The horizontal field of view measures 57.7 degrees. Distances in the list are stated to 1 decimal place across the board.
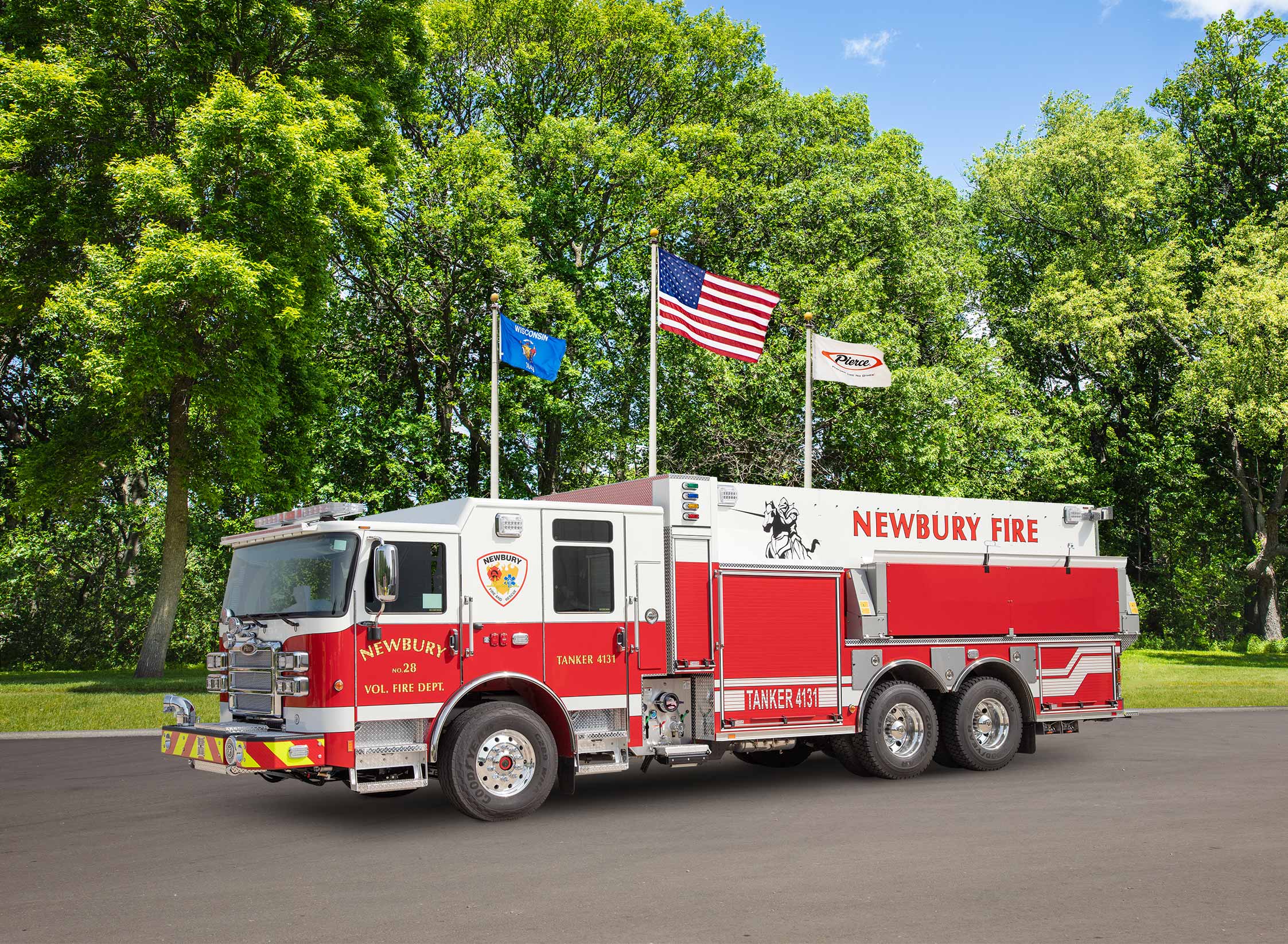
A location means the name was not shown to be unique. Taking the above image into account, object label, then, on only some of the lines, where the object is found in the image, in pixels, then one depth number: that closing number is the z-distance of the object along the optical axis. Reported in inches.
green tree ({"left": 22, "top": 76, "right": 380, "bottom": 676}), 936.9
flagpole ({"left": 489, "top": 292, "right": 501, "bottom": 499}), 801.6
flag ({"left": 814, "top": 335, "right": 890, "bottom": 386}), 840.9
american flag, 797.2
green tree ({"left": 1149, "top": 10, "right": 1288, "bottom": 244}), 1723.7
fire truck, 396.5
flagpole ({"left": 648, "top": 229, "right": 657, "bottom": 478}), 699.4
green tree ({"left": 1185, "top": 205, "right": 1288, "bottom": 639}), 1371.8
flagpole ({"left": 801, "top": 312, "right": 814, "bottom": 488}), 786.2
